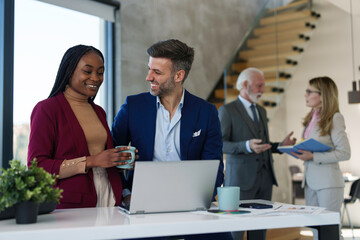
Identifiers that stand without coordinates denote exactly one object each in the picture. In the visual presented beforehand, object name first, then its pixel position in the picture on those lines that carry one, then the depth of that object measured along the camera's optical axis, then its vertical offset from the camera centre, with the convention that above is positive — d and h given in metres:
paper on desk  1.73 -0.24
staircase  6.41 +1.45
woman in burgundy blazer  2.07 +0.08
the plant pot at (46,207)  1.68 -0.20
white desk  1.41 -0.24
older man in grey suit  3.92 +0.04
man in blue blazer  2.50 +0.19
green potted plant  1.48 -0.12
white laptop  1.71 -0.13
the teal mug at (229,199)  1.83 -0.20
